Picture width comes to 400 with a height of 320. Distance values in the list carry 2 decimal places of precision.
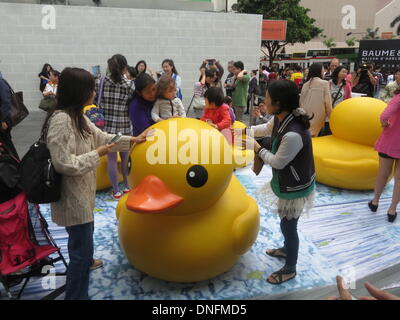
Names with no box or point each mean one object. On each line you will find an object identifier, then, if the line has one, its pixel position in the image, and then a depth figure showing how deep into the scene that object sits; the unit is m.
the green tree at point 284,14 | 25.30
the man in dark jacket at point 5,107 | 3.32
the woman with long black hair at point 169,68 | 5.91
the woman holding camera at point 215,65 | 5.90
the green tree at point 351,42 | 45.34
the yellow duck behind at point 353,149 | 4.43
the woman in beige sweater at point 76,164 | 2.07
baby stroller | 2.42
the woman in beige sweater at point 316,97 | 4.96
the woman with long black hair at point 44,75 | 9.42
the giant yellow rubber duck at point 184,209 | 2.34
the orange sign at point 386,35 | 40.78
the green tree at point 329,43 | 45.40
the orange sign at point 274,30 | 20.34
